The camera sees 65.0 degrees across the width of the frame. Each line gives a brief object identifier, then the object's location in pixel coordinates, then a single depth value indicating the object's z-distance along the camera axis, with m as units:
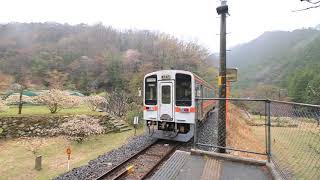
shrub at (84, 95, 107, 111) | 17.78
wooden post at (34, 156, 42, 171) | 8.01
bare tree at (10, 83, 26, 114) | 24.08
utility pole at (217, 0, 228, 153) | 6.35
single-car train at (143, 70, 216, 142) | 8.71
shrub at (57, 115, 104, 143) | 11.96
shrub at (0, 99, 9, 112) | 14.30
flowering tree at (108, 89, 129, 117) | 18.12
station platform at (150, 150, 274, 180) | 3.59
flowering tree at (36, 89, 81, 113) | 15.64
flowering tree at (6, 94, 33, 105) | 18.62
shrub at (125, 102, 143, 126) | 15.46
